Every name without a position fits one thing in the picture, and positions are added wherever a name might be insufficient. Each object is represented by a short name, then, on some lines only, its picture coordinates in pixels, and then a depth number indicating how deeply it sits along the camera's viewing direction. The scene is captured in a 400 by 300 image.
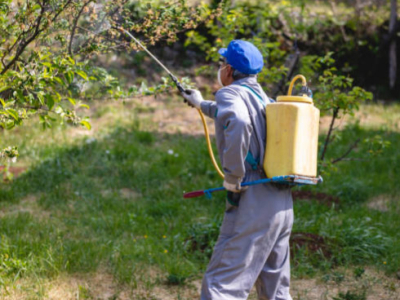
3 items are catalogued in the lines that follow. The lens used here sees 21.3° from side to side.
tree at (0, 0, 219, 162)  6.94
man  6.53
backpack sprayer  6.58
